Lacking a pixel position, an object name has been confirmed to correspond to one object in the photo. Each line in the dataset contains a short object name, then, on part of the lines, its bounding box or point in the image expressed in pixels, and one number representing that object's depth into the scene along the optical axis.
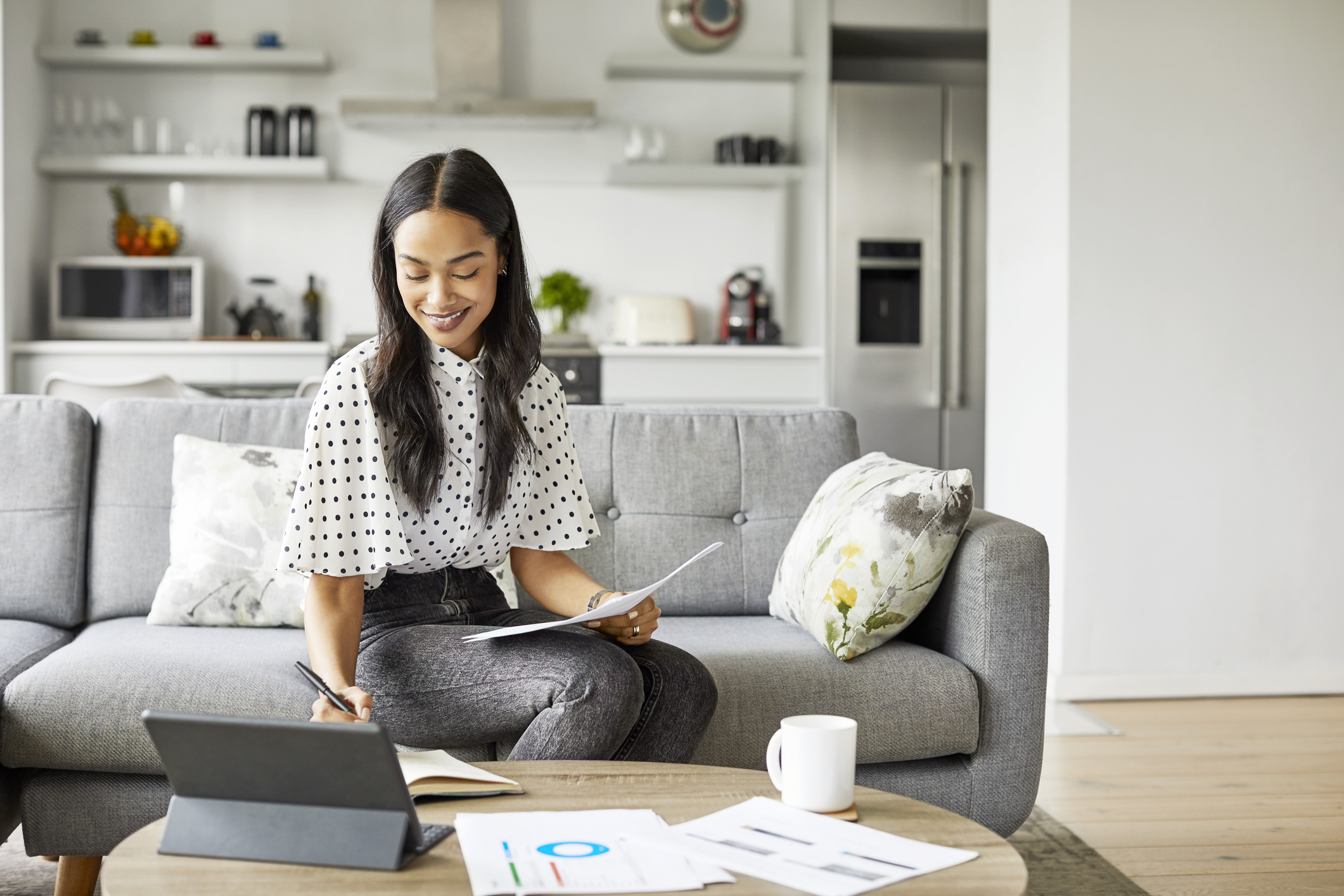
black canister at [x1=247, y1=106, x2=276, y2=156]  4.98
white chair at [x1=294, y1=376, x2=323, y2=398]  3.27
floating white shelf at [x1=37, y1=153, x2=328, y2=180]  4.83
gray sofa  1.67
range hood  4.91
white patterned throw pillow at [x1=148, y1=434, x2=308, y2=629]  2.01
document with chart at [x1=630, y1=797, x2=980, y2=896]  0.92
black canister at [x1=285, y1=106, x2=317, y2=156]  5.01
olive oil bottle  5.15
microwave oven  4.79
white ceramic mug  1.07
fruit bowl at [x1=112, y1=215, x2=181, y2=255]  4.97
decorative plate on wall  5.25
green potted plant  5.23
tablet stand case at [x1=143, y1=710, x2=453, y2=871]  0.94
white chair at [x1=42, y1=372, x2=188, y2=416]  3.44
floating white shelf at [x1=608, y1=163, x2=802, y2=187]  5.12
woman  1.43
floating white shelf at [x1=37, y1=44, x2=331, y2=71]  4.84
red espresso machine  5.24
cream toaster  5.12
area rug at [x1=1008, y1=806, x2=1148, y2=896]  1.93
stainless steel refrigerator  4.93
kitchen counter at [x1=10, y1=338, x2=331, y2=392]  4.66
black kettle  5.03
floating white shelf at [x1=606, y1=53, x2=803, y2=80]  5.12
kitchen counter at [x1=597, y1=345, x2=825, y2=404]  4.84
